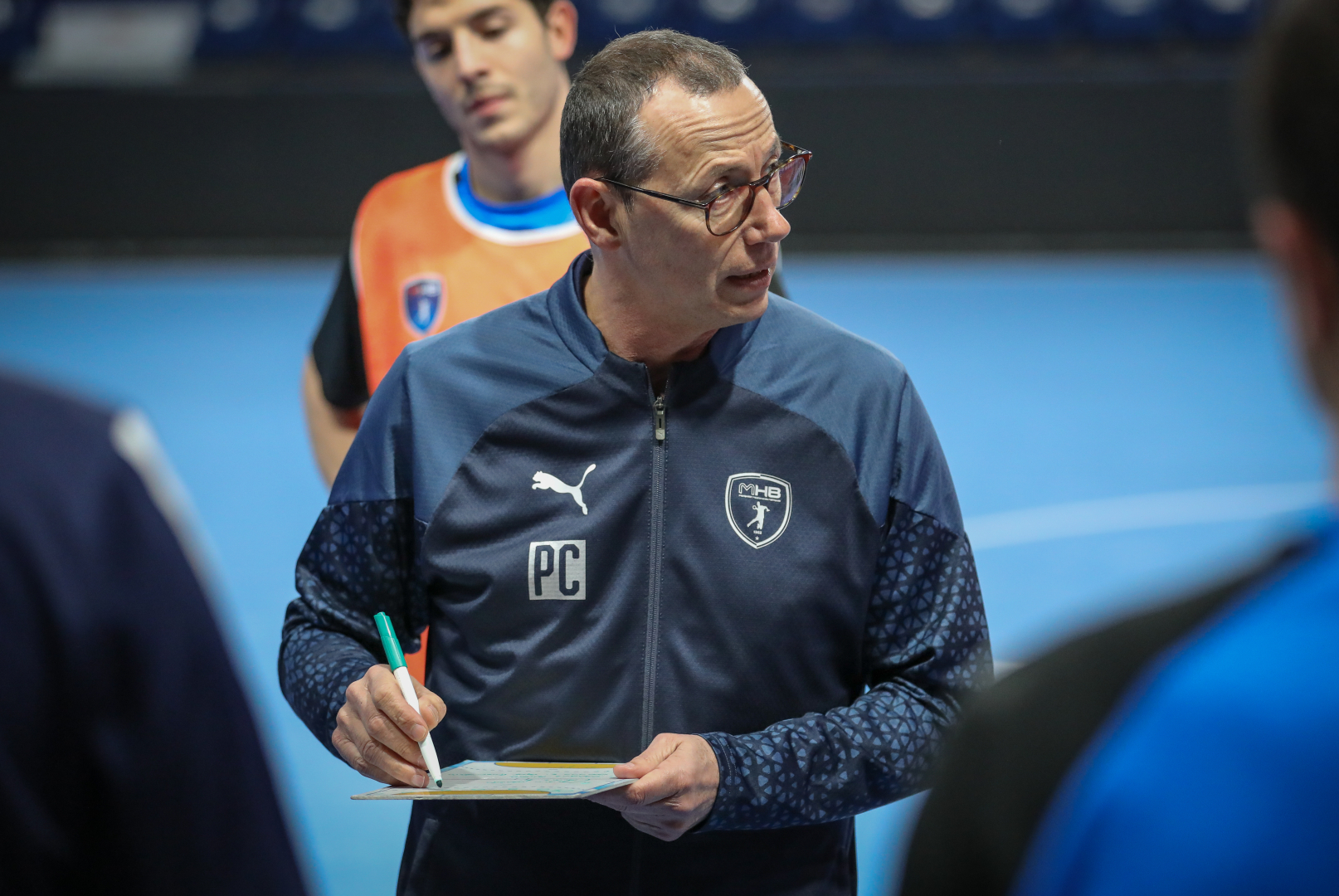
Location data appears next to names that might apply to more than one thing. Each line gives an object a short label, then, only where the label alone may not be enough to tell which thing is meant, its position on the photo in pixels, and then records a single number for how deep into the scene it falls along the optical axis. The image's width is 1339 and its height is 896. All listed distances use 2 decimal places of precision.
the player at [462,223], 5.30
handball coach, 4.68
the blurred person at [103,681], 3.59
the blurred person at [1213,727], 2.82
